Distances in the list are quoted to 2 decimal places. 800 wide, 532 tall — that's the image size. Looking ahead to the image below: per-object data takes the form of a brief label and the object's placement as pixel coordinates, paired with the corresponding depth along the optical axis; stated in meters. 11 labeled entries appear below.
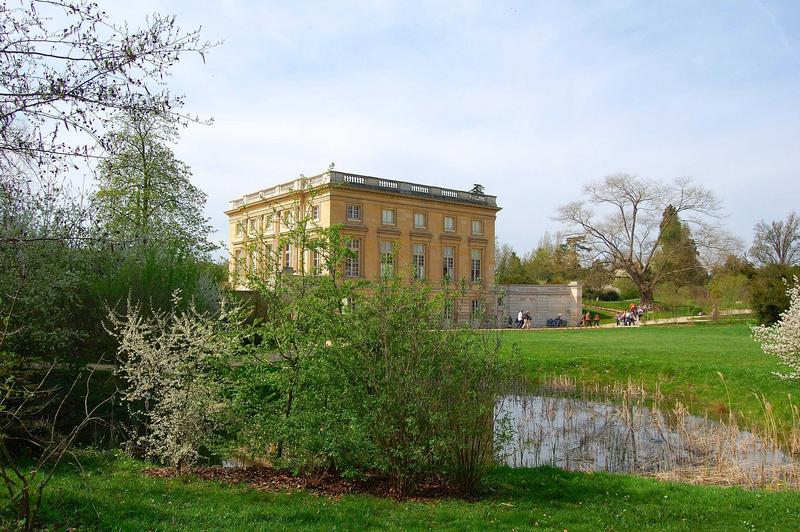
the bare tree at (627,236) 55.66
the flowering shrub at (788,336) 14.31
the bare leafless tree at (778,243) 65.88
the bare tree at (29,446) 5.16
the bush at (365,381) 7.89
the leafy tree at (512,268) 62.93
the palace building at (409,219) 50.50
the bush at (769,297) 30.22
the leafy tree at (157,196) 24.03
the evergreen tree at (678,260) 54.94
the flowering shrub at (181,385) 8.86
